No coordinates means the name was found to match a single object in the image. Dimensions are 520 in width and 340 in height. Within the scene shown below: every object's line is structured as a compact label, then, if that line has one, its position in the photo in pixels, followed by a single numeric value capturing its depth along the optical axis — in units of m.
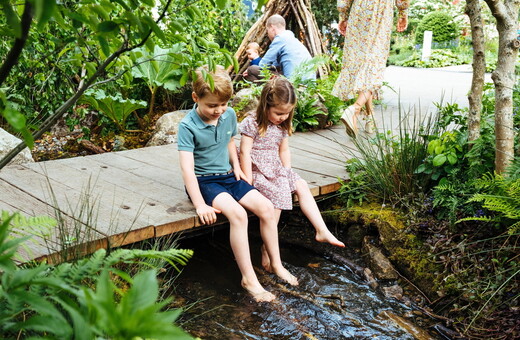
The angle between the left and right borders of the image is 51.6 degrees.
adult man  6.89
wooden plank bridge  2.85
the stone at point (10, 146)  4.32
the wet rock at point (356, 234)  3.84
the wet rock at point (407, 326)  2.80
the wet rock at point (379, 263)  3.42
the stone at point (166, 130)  5.43
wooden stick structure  8.05
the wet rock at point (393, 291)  3.24
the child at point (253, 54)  7.55
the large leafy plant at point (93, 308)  0.91
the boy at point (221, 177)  3.16
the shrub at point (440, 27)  18.84
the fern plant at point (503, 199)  2.85
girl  3.47
